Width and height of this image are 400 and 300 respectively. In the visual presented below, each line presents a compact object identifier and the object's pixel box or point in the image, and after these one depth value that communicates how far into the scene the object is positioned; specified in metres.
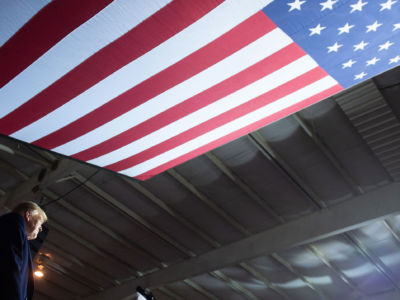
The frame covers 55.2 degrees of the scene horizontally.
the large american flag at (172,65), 2.08
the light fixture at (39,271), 7.59
